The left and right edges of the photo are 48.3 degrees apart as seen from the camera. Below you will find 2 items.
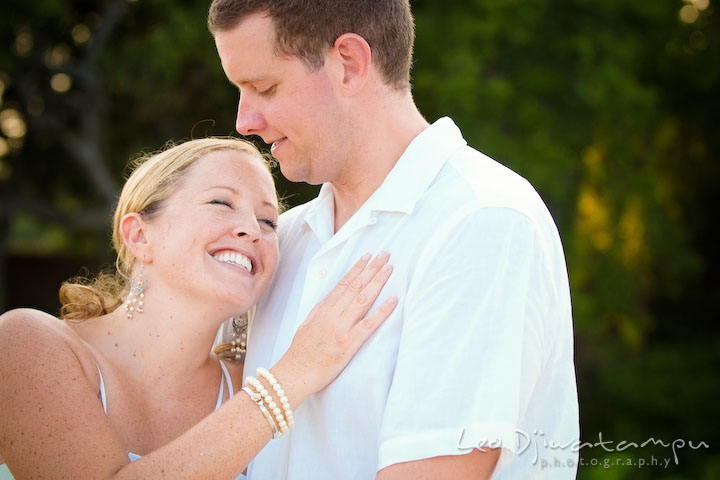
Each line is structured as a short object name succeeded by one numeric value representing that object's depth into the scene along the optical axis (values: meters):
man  1.88
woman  2.09
